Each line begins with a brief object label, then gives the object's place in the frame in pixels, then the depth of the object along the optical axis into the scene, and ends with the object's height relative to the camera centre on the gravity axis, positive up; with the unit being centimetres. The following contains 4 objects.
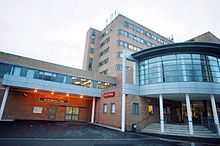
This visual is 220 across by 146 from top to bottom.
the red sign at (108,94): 2079 +171
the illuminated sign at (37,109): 2269 -81
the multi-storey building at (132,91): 1697 +200
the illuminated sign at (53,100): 2362 +72
